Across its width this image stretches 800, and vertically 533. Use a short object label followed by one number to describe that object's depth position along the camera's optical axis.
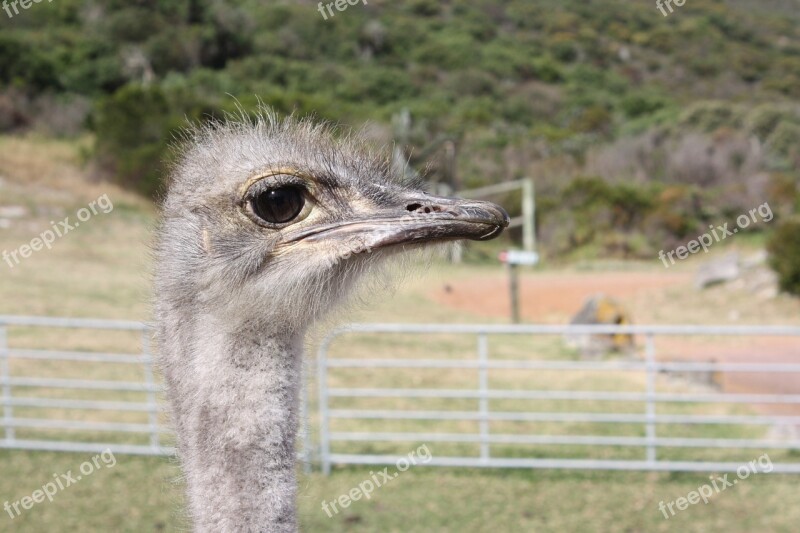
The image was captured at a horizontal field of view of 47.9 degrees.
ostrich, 1.50
